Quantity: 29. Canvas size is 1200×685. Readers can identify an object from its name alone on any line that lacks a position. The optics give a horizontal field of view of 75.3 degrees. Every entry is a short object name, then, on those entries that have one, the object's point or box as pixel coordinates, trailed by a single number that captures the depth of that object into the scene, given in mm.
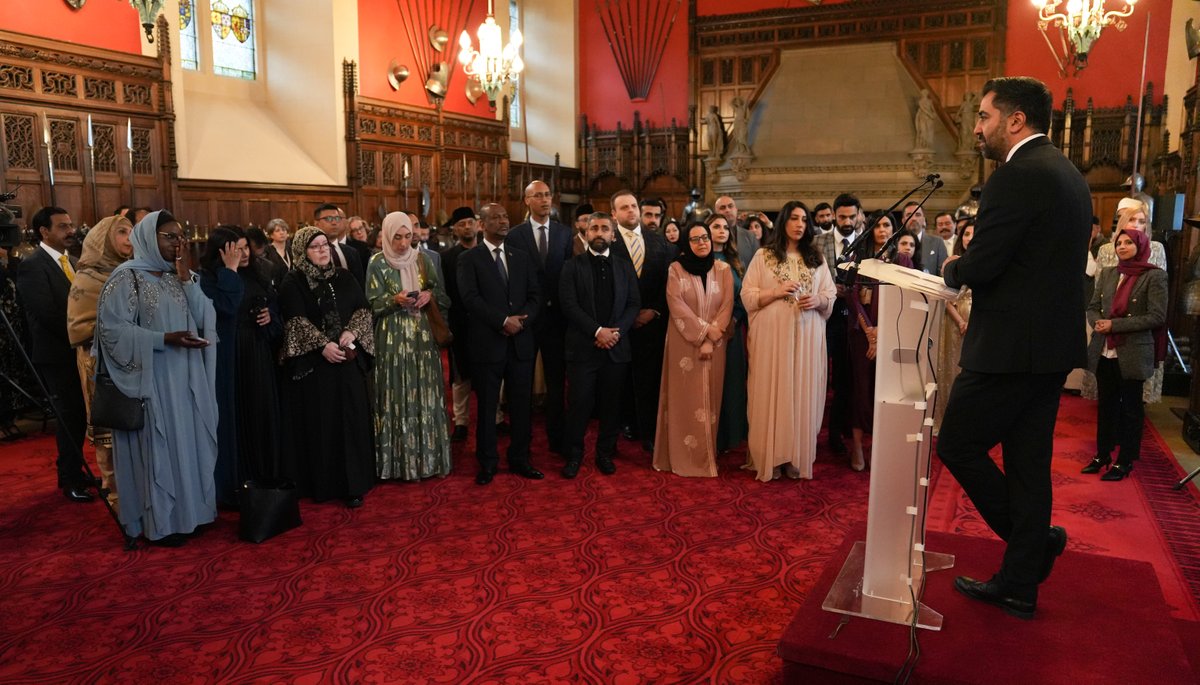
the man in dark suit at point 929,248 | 5895
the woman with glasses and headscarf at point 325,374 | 4117
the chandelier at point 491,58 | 8359
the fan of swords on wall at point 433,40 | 11164
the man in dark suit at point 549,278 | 5066
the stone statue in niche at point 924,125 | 11727
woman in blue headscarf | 3490
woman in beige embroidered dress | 4500
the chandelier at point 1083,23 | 6757
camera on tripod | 3893
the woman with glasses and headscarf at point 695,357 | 4664
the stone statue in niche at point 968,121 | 11641
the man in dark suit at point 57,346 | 4363
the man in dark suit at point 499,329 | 4523
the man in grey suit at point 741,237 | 6055
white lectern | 2430
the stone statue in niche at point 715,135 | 13266
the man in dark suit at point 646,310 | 5105
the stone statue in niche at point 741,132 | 12914
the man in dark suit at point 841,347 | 5121
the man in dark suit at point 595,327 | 4629
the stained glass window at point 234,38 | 9898
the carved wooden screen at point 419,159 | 10695
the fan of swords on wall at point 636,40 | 13789
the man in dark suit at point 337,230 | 5391
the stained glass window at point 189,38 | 9344
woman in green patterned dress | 4473
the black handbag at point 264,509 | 3684
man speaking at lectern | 2244
